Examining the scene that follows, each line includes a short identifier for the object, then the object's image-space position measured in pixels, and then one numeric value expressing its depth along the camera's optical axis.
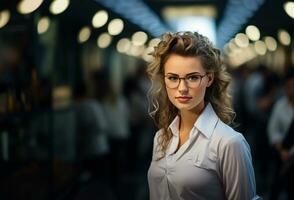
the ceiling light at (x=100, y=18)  4.23
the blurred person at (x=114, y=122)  7.20
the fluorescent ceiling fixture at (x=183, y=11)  5.63
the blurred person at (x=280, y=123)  5.35
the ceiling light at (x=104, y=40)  5.23
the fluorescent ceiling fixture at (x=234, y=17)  3.91
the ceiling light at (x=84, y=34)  5.81
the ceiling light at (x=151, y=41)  3.73
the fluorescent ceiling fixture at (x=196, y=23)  5.38
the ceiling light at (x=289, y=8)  3.60
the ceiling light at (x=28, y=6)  4.54
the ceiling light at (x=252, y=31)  3.55
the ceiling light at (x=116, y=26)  4.28
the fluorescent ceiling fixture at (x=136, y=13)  4.24
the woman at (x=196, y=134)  2.48
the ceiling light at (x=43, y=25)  5.68
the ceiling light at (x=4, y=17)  4.71
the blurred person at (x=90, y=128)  6.91
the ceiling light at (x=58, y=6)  4.36
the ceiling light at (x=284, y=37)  3.93
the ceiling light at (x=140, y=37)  4.30
